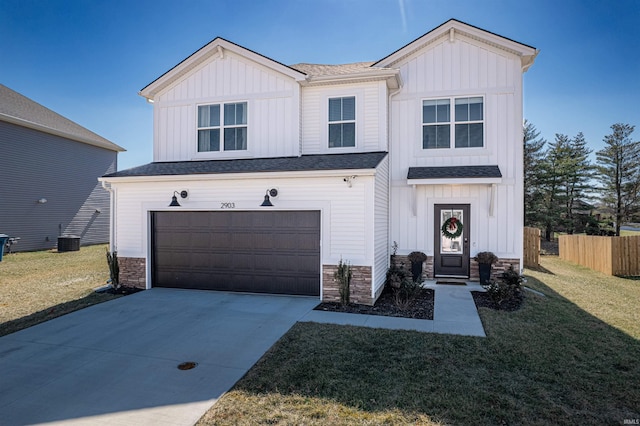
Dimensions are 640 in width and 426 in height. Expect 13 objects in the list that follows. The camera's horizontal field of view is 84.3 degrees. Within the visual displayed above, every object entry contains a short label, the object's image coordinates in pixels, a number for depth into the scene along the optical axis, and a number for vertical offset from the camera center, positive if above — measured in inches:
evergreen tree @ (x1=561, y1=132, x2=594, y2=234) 1041.5 +129.9
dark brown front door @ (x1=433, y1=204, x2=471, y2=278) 415.2 -23.8
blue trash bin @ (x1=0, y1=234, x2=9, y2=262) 582.9 -41.7
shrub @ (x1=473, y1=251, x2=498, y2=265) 394.3 -41.7
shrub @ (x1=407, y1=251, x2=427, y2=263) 413.0 -43.3
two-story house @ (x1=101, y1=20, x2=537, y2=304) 346.6 +57.9
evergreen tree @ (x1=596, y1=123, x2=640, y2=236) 1026.7 +146.0
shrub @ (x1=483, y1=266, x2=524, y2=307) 319.6 -63.2
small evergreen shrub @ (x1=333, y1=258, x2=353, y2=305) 316.5 -54.5
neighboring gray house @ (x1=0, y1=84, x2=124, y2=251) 681.0 +88.6
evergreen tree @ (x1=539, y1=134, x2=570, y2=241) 1016.9 +103.7
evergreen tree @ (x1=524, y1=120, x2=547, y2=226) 1030.4 +141.9
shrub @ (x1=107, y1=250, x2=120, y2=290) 382.9 -56.6
